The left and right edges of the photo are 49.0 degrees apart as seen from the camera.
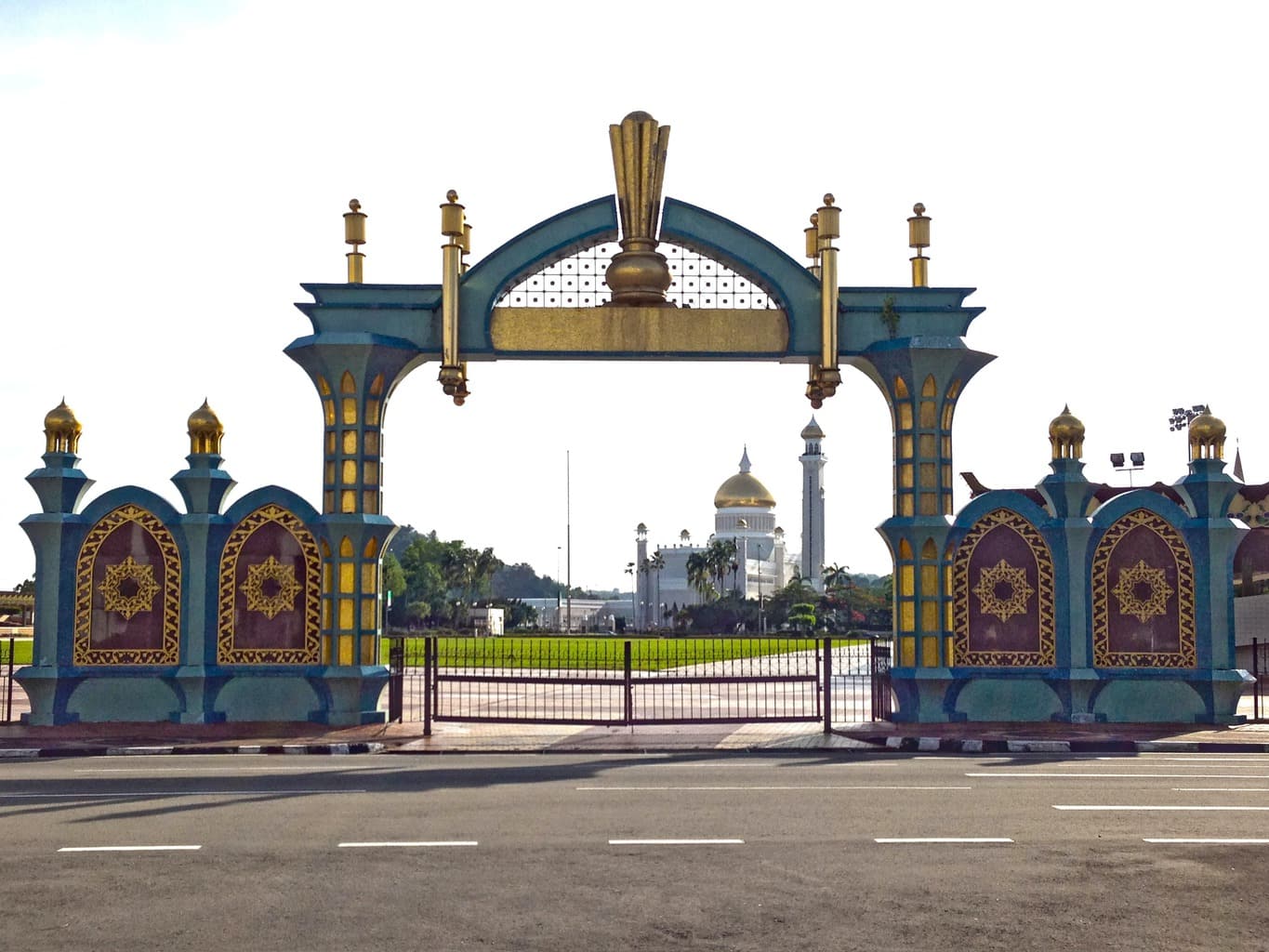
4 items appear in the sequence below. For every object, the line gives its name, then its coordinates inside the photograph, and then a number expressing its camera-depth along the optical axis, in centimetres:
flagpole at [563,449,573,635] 8062
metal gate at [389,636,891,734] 1830
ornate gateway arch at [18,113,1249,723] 1806
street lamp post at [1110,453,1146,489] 5690
